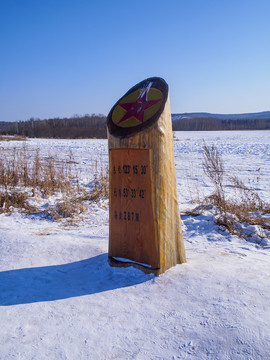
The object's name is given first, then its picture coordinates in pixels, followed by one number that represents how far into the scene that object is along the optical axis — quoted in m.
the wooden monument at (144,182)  2.45
